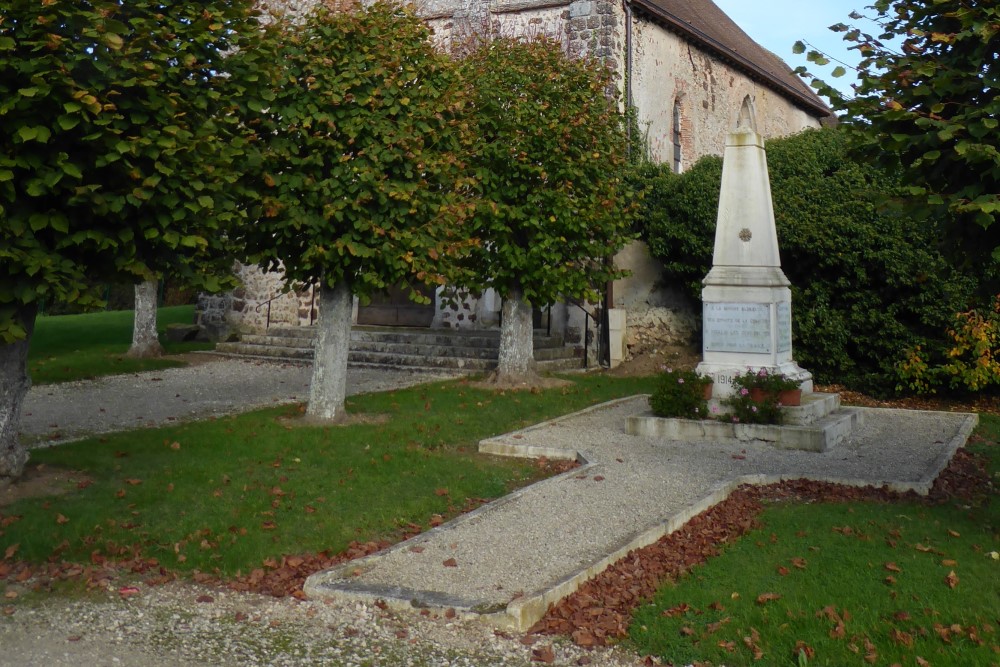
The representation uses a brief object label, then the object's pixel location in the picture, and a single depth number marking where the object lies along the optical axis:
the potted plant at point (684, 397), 10.36
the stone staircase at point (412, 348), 15.59
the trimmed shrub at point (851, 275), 13.15
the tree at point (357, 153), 9.06
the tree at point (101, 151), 6.02
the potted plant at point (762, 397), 10.02
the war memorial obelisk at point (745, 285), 10.49
